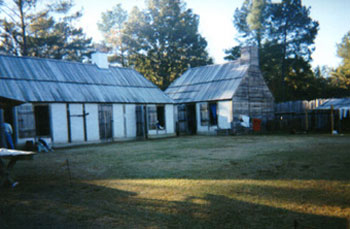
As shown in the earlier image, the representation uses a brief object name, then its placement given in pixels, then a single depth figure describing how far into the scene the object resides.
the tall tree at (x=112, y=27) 40.97
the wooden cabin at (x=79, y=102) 15.49
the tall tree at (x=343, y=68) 34.28
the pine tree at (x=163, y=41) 37.78
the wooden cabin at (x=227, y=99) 21.25
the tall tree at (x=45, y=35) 27.41
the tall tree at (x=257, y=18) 36.22
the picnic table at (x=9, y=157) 6.38
